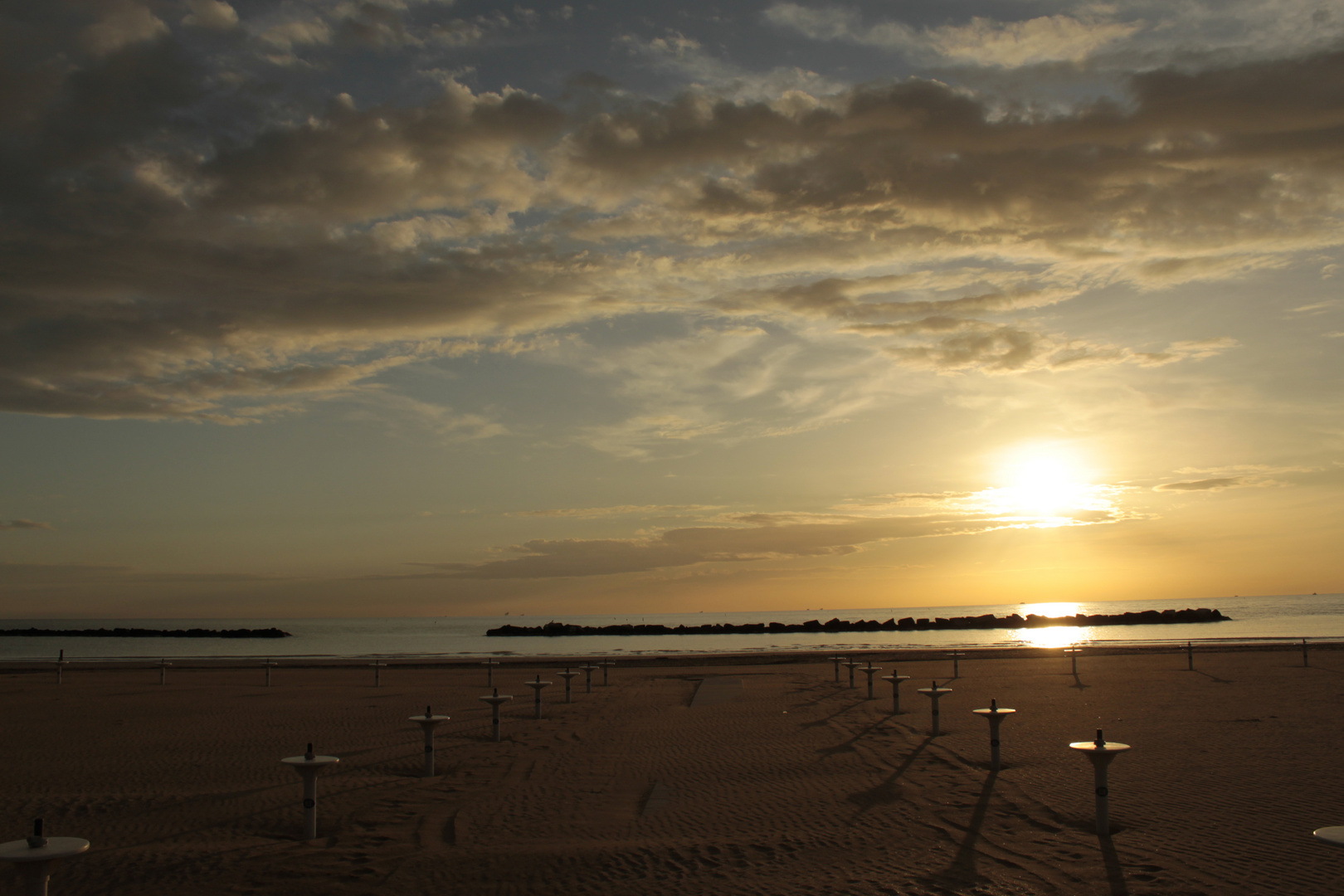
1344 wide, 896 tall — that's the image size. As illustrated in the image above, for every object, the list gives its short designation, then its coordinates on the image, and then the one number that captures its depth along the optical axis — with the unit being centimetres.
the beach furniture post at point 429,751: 1290
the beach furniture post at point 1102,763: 891
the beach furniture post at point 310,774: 891
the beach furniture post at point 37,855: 563
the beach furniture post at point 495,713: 1576
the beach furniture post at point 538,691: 1900
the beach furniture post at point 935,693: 1552
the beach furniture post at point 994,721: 1231
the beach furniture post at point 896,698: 1886
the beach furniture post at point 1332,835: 588
